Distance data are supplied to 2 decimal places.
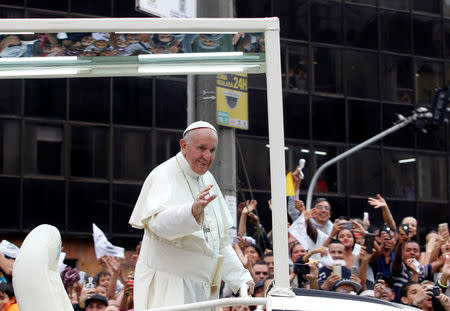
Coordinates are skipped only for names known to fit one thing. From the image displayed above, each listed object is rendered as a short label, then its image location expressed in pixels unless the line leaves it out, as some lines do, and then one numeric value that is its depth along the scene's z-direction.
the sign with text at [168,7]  17.05
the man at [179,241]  10.51
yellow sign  17.75
